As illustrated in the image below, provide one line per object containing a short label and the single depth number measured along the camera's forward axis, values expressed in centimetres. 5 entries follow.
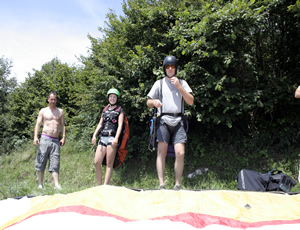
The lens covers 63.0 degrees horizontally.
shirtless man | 508
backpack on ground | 373
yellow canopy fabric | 239
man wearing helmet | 375
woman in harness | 440
